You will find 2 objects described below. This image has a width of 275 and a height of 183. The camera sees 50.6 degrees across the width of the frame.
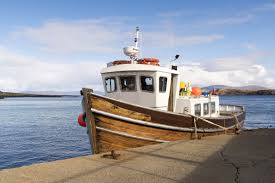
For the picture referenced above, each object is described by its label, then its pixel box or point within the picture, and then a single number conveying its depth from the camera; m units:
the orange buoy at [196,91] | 17.75
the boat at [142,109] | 10.84
